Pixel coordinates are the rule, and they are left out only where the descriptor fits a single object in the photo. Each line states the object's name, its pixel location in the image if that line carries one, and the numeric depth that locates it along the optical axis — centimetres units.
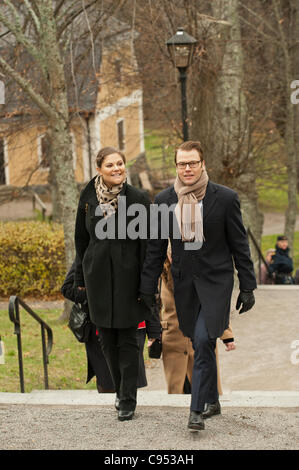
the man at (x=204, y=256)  507
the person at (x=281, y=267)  1380
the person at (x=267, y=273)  1400
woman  519
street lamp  1152
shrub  1522
